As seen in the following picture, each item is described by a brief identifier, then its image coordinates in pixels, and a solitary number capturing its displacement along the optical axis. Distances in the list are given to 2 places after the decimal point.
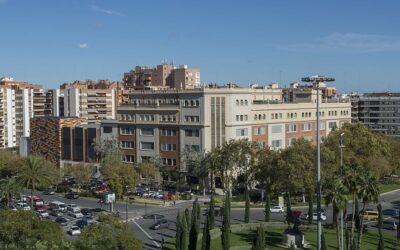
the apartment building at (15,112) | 163.25
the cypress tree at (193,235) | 57.28
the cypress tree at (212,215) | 67.56
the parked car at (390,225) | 71.75
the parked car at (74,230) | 69.12
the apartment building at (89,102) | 164.62
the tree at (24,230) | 41.62
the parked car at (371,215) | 76.75
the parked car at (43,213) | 80.53
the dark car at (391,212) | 78.55
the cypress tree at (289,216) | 65.31
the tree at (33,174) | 77.31
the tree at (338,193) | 48.06
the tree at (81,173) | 101.75
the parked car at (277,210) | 83.62
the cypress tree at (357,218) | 64.49
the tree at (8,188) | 71.56
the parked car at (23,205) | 86.10
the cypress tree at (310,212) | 71.38
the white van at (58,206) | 86.35
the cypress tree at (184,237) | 56.65
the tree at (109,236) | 42.14
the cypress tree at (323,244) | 51.19
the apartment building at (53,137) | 130.50
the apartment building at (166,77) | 170.88
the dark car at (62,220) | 77.19
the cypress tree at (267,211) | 71.75
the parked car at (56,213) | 82.21
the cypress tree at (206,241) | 54.07
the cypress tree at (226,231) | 55.12
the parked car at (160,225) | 71.96
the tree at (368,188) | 49.47
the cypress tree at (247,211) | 71.56
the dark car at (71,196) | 98.88
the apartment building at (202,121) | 103.00
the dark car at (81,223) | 72.05
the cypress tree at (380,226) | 53.41
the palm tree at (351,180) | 49.19
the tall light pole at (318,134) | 38.00
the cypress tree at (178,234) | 56.78
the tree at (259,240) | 48.78
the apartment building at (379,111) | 167.25
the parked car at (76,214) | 81.94
